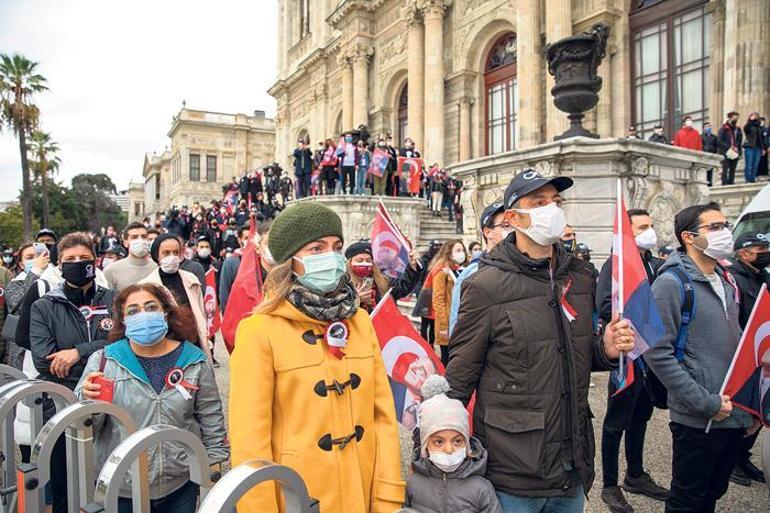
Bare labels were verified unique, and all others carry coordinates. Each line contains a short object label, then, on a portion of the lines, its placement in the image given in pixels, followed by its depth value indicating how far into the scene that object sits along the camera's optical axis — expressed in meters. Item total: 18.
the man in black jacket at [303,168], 19.20
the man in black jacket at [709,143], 13.12
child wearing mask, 2.37
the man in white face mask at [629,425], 4.06
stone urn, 8.17
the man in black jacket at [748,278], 4.45
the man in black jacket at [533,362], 2.35
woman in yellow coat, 2.13
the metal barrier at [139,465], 1.95
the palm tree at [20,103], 29.42
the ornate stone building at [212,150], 59.75
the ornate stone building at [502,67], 15.11
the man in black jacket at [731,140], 12.50
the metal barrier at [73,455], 2.41
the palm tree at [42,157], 38.91
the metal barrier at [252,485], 1.52
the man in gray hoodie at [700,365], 3.02
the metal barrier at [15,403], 2.72
